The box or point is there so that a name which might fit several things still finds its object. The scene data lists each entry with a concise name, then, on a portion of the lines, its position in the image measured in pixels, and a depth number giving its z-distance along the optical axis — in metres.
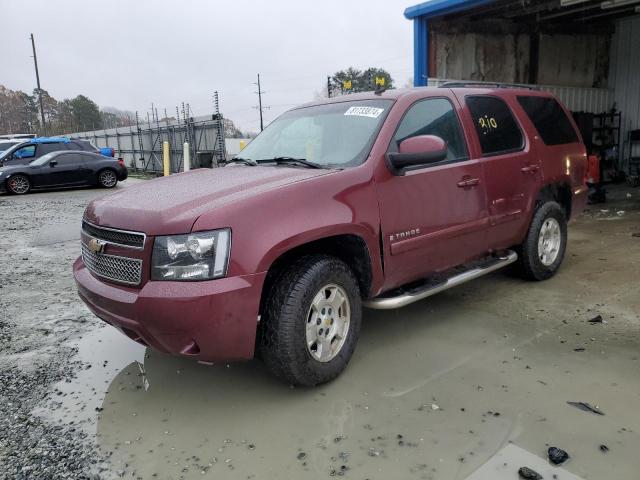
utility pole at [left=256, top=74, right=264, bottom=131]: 58.90
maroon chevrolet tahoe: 2.87
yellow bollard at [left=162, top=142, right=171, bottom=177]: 18.26
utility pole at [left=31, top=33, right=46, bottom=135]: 45.97
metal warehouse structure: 9.70
